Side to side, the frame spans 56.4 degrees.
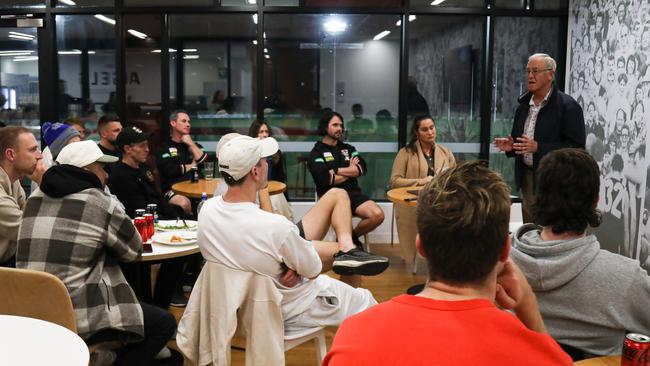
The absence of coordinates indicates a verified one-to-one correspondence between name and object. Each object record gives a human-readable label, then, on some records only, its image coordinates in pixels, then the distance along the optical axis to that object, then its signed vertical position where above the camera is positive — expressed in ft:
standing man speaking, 14.06 -0.09
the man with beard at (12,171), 9.75 -0.95
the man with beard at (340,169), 16.94 -1.42
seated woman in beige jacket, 17.02 -1.13
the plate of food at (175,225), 11.18 -2.02
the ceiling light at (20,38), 20.45 +2.66
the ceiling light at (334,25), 20.17 +3.11
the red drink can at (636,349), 4.85 -1.83
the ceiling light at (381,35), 20.25 +2.80
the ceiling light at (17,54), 20.60 +2.15
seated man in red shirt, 3.17 -1.03
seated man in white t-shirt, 7.72 -1.63
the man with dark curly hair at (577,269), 5.89 -1.46
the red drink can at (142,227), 10.16 -1.83
